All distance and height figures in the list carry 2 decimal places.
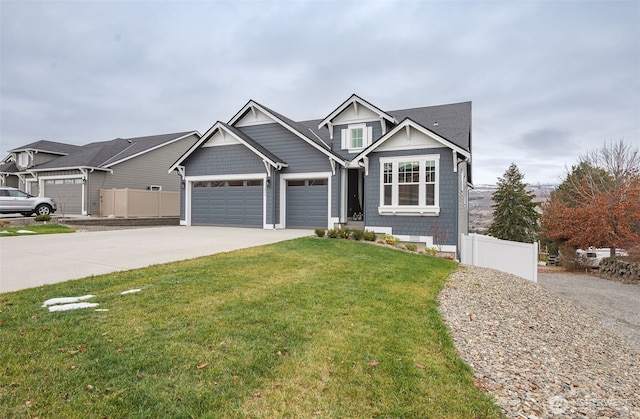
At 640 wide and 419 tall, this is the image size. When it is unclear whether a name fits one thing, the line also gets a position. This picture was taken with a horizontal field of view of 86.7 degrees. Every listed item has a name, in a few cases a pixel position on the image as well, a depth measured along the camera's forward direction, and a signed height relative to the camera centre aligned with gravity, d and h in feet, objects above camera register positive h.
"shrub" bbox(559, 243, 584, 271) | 68.95 -10.43
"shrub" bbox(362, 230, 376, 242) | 39.68 -3.35
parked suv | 61.72 +0.38
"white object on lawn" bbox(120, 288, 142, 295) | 16.67 -4.27
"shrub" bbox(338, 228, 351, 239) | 39.17 -3.00
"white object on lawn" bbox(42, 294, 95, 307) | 15.12 -4.33
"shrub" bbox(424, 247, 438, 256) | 39.06 -4.99
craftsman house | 43.70 +5.30
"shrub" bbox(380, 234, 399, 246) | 39.81 -3.83
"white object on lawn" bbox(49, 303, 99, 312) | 14.28 -4.34
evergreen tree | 122.93 -1.28
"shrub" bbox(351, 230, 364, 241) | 39.17 -3.20
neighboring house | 75.77 +9.06
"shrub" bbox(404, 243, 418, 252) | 38.45 -4.57
